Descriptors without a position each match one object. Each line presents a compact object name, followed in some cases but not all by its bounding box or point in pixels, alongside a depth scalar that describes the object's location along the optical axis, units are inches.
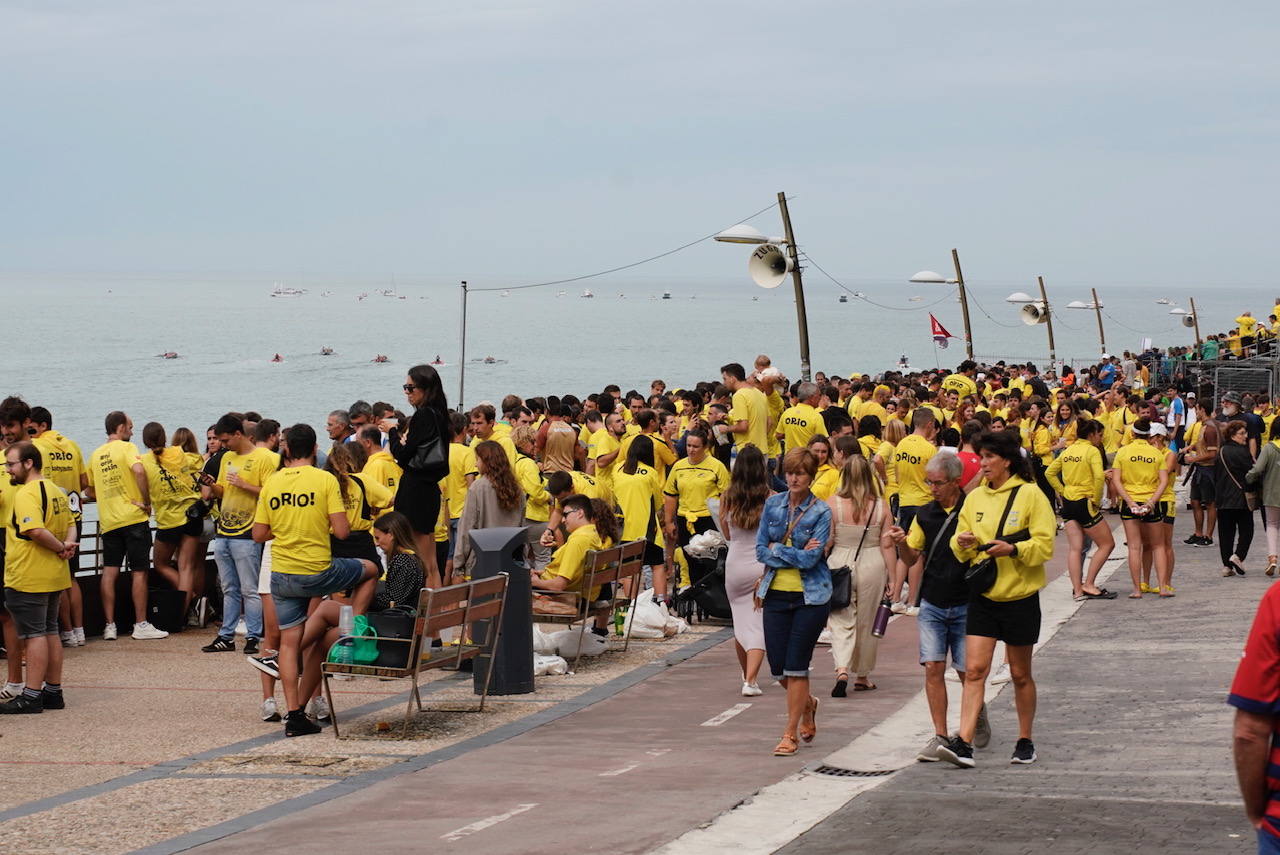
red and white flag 1444.4
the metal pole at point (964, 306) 1483.4
